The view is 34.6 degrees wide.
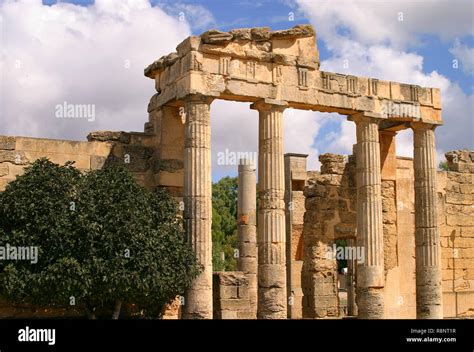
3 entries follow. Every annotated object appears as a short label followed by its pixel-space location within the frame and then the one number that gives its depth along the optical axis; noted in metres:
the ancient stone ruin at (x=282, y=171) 18.36
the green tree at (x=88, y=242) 15.52
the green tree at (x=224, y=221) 45.78
